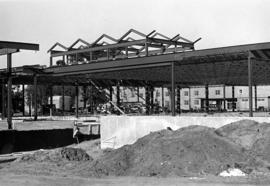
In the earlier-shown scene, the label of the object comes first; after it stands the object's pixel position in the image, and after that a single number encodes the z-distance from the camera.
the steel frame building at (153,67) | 29.39
